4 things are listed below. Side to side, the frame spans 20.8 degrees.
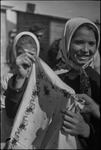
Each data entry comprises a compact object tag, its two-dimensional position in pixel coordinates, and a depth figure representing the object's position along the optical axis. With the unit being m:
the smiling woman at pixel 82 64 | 1.44
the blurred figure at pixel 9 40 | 7.06
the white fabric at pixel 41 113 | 1.58
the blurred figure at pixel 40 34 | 3.77
